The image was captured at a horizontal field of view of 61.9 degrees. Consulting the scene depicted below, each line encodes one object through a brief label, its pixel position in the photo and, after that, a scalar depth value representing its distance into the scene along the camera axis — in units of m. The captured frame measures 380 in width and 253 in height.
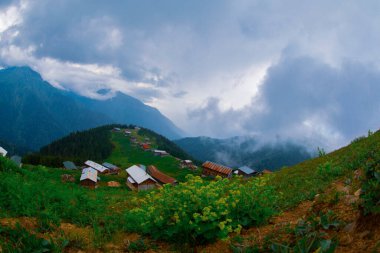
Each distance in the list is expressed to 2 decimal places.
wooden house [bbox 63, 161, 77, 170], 99.51
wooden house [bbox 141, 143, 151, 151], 183.50
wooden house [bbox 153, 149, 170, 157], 165.38
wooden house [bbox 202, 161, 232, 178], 106.75
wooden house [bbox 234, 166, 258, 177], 121.96
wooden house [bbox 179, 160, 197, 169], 135.20
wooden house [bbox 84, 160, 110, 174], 99.05
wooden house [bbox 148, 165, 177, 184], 86.18
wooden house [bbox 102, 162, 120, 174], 98.40
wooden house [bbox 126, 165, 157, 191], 66.12
